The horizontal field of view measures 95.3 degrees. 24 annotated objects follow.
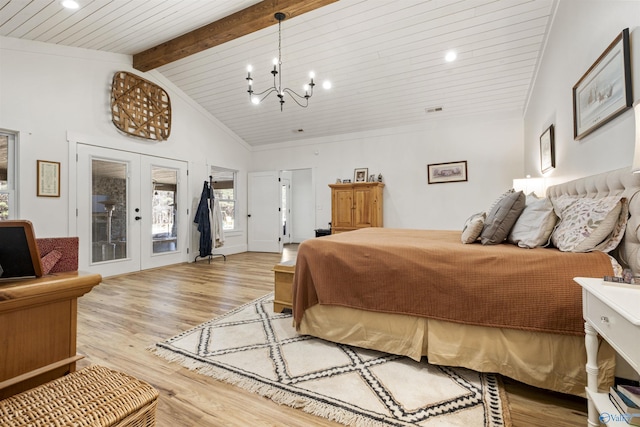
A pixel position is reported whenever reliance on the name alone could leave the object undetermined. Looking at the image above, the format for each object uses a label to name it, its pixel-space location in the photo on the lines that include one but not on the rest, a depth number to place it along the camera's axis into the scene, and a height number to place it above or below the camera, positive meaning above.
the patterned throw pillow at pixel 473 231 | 2.01 -0.11
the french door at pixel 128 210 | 4.14 +0.09
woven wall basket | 4.41 +1.75
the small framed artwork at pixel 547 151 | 3.09 +0.70
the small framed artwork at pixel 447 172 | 5.16 +0.77
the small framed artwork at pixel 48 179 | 3.63 +0.48
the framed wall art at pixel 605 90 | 1.73 +0.85
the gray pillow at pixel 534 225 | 1.73 -0.07
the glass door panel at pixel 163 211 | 4.88 +0.08
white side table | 0.83 -0.37
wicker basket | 0.77 -0.54
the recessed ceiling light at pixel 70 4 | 2.99 +2.22
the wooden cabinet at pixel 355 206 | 5.47 +0.18
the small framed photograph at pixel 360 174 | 5.92 +0.83
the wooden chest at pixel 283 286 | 2.62 -0.65
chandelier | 3.41 +2.16
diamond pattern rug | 1.42 -0.96
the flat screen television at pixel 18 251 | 0.87 -0.11
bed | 1.46 -0.47
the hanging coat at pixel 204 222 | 5.53 -0.12
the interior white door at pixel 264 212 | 6.85 +0.08
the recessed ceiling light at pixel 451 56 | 3.85 +2.13
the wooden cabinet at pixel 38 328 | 0.89 -0.38
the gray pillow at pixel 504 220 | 1.94 -0.04
